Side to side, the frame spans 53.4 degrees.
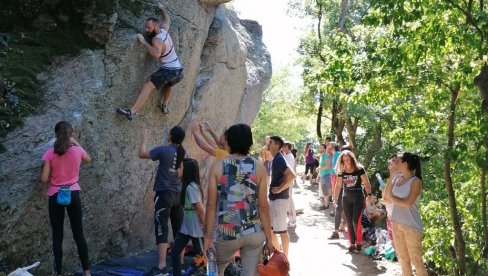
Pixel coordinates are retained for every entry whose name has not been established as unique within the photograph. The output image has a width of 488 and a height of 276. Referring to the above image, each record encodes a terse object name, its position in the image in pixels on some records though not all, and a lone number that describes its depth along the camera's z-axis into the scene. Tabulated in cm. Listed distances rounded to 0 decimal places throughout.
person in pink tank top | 577
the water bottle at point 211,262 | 450
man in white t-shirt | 1086
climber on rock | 800
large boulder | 610
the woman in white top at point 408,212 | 682
